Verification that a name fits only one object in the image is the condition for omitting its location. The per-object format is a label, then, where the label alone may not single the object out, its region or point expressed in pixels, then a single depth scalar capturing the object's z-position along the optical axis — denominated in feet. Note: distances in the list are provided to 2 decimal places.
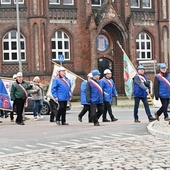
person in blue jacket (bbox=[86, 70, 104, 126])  59.26
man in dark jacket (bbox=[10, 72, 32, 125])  64.69
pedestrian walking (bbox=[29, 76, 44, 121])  76.95
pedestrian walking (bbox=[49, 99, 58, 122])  68.85
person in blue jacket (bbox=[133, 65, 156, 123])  60.34
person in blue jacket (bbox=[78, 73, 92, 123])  66.03
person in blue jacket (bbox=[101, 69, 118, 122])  64.54
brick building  148.25
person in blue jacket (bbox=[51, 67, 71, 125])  60.44
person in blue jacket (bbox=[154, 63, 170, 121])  57.26
